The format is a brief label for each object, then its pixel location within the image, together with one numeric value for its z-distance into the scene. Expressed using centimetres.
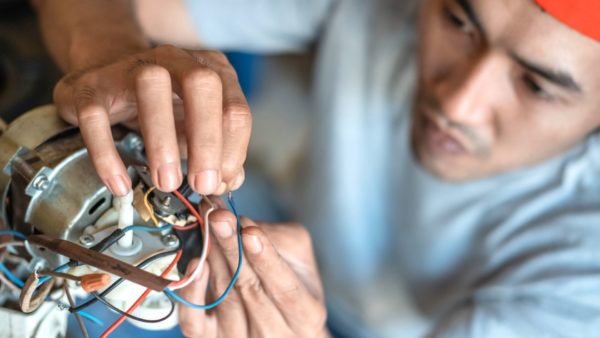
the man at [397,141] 53
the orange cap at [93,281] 46
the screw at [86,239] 49
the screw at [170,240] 52
